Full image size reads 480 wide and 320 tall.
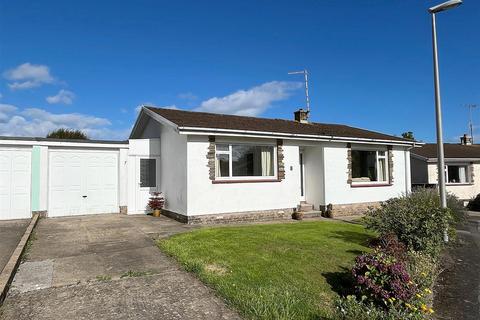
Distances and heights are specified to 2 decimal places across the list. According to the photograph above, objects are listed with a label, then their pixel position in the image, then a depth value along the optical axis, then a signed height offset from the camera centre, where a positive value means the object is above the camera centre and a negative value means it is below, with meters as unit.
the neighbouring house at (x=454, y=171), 24.91 +0.47
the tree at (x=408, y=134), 52.00 +6.59
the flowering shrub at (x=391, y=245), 7.20 -1.50
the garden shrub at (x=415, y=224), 8.44 -1.13
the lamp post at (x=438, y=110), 10.80 +2.14
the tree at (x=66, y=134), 28.73 +4.21
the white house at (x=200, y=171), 11.93 +0.44
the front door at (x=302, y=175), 15.62 +0.20
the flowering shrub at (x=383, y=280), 5.29 -1.61
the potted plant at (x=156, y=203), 13.36 -0.81
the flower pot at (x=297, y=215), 13.52 -1.37
